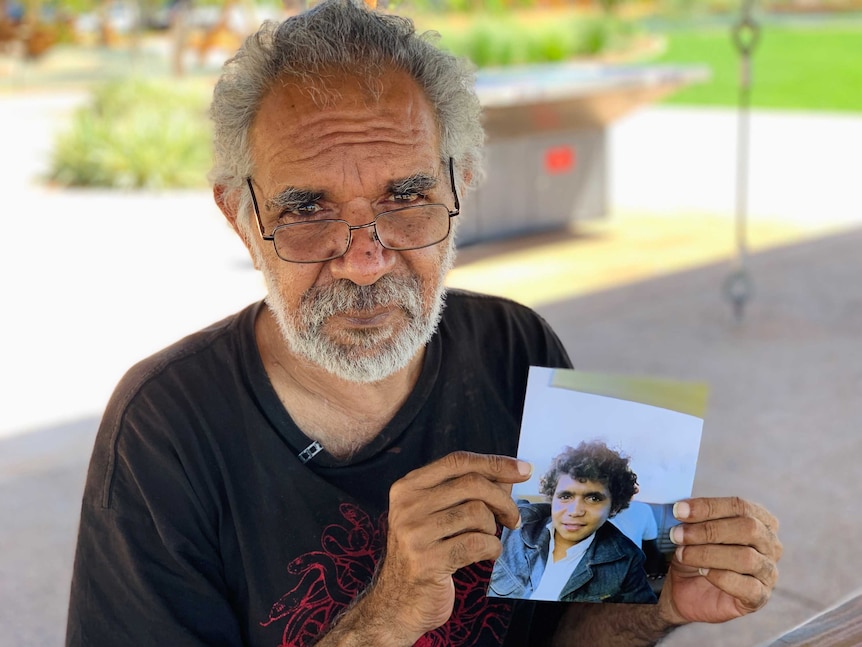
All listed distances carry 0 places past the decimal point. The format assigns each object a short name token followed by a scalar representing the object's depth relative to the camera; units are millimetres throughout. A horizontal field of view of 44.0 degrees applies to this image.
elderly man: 1595
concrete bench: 1485
